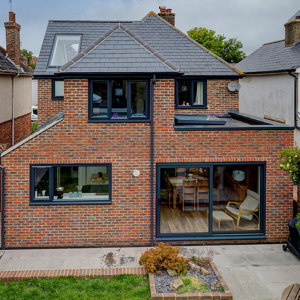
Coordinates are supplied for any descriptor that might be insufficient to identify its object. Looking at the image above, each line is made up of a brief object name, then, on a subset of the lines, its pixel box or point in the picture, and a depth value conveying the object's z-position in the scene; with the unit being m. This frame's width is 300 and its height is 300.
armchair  11.70
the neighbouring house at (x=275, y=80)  19.50
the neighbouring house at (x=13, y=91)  19.88
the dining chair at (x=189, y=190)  11.41
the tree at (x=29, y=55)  53.90
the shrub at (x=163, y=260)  9.04
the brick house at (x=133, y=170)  11.01
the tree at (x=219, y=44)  55.88
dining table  11.38
